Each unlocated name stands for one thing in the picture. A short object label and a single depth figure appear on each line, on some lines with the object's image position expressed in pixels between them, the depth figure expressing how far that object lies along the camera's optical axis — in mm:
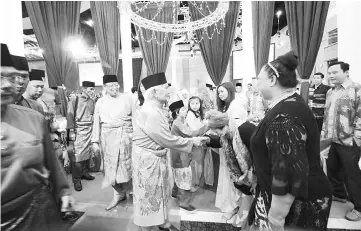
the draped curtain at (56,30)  3801
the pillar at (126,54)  5602
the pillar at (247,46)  5320
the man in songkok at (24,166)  811
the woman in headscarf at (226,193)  2142
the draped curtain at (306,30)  3611
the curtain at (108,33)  5156
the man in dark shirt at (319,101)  3119
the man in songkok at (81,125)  3352
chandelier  4062
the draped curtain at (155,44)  5633
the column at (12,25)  2430
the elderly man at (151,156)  1864
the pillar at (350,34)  2809
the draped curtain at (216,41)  5434
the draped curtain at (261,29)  4902
